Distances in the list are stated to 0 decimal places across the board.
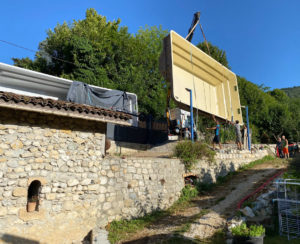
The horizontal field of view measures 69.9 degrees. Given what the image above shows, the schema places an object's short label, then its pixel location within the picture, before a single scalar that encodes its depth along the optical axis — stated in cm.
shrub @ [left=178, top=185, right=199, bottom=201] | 789
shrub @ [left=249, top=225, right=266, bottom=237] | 410
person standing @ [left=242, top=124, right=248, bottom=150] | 1331
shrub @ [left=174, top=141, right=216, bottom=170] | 849
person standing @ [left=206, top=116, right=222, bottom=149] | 1060
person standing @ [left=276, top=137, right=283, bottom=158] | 1369
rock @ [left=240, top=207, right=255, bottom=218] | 585
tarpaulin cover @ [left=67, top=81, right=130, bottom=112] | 1019
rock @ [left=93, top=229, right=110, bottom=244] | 486
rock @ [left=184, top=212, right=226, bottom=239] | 520
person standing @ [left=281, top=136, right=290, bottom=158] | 1273
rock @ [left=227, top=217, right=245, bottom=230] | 527
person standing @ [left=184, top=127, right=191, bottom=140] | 1053
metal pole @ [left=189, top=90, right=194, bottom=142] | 955
